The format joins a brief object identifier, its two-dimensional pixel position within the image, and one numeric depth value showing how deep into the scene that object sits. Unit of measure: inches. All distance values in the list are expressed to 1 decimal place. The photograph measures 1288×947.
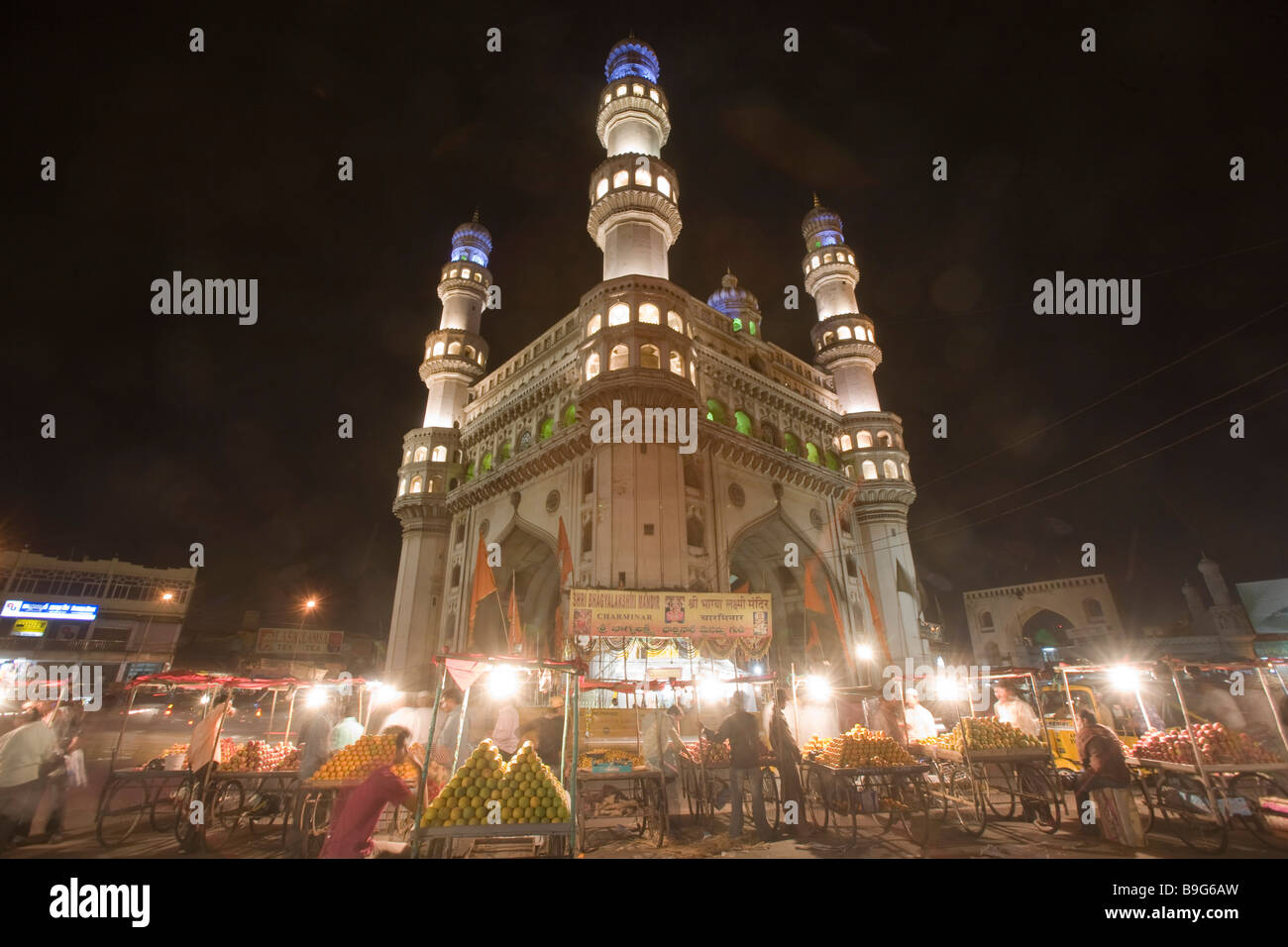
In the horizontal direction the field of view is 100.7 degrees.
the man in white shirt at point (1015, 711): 431.8
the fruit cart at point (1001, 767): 366.3
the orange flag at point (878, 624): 1047.6
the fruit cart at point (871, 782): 358.6
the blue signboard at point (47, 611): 1627.7
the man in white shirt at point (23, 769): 313.4
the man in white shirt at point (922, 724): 544.1
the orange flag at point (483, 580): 896.9
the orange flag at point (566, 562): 939.3
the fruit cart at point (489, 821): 233.1
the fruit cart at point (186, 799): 347.9
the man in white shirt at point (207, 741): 343.3
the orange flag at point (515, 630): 993.5
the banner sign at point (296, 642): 2237.9
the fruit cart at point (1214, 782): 314.7
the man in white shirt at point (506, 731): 428.5
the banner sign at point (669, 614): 737.0
